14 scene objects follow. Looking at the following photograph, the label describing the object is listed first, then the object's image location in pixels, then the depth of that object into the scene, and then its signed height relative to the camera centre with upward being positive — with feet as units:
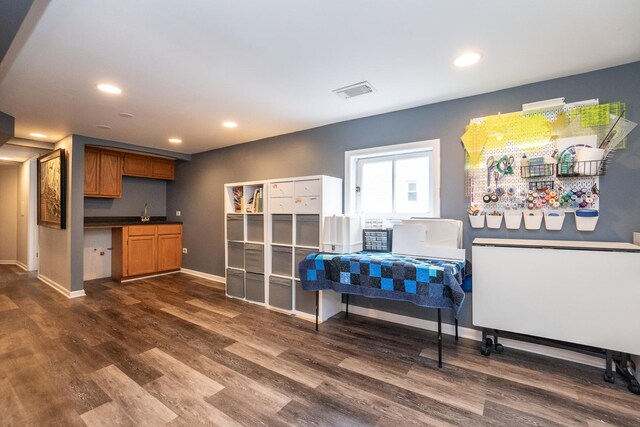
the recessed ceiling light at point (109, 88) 8.04 +3.66
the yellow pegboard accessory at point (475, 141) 8.63 +2.20
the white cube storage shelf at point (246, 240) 11.85 -1.15
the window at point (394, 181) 9.72 +1.20
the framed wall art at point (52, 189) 13.06 +1.25
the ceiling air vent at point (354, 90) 8.20 +3.69
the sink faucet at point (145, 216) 18.04 -0.11
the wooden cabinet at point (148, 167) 16.25 +2.87
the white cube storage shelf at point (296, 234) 10.37 -0.77
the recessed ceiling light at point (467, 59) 6.57 +3.66
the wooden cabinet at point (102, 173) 14.75 +2.23
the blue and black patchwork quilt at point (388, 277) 7.15 -1.78
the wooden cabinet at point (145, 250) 15.30 -2.03
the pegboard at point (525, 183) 7.40 +0.82
